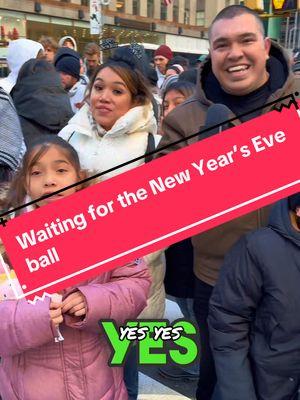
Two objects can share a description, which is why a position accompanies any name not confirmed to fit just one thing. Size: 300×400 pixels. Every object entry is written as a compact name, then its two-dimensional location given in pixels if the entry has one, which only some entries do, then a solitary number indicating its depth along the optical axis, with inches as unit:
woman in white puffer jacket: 77.3
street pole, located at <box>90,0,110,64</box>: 378.0
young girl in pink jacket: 53.7
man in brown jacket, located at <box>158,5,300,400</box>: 65.4
